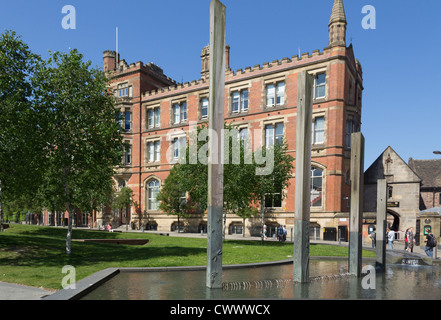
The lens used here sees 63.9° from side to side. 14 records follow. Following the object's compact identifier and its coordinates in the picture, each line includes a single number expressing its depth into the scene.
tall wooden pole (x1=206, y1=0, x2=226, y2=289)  8.58
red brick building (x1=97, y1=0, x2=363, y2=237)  34.25
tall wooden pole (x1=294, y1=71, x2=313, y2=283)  9.48
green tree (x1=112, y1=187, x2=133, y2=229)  43.97
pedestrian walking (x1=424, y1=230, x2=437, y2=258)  19.29
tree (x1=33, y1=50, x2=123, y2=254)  15.77
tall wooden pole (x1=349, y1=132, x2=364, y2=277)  11.19
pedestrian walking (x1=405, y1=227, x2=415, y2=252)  23.98
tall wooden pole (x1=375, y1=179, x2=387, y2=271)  13.52
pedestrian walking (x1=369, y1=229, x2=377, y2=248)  27.47
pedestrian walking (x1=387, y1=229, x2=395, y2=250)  25.78
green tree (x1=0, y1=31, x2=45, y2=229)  14.05
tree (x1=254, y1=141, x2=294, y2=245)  25.81
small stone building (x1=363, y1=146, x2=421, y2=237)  36.88
